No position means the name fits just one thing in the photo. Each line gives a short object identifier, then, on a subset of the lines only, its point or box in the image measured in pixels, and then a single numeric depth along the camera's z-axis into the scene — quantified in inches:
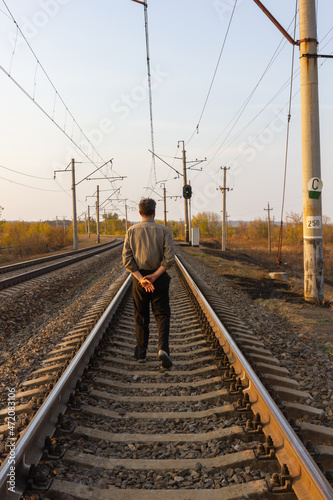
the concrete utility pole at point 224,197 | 1610.5
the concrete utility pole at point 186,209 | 1476.4
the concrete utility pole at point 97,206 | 2021.4
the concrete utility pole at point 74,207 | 1300.2
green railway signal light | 1268.5
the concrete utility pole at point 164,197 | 2605.6
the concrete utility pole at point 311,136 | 346.9
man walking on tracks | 177.3
